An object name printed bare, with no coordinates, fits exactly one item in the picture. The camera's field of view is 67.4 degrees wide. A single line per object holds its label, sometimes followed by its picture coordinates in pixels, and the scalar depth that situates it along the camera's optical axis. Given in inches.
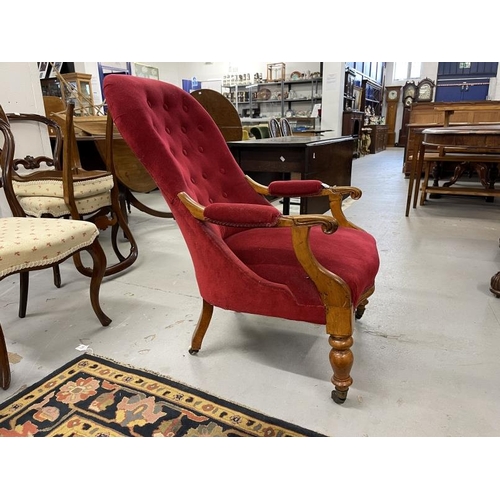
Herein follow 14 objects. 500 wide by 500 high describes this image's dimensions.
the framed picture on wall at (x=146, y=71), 362.6
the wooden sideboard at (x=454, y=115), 216.2
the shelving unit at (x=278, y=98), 353.4
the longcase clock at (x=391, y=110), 486.3
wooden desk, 110.3
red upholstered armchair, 44.6
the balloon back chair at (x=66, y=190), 78.8
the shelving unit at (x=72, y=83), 228.8
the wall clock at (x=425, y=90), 431.2
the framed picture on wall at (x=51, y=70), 245.1
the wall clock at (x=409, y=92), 459.8
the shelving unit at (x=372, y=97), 410.8
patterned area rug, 43.9
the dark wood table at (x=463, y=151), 111.8
